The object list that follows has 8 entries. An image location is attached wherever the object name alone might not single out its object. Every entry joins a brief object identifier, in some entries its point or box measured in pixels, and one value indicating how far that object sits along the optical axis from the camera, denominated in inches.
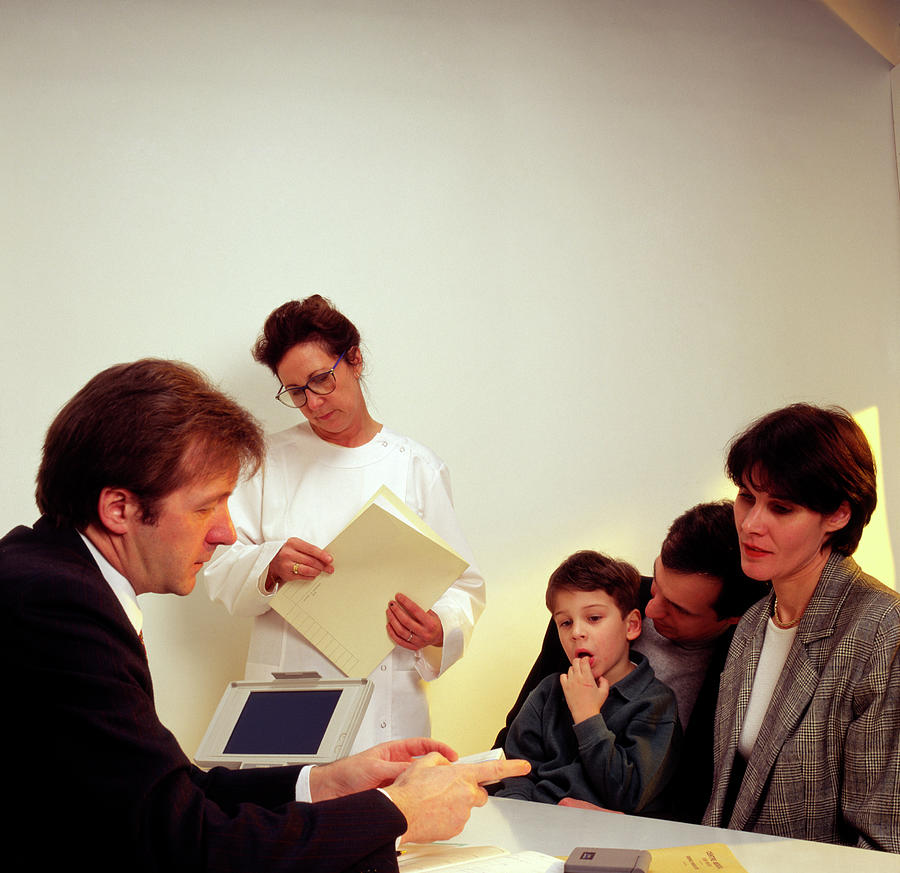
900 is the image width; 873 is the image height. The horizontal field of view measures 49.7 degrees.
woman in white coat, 105.8
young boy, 85.7
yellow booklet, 52.8
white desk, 55.4
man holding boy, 93.5
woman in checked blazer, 67.6
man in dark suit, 45.7
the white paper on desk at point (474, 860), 53.3
